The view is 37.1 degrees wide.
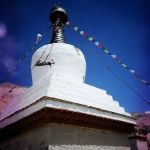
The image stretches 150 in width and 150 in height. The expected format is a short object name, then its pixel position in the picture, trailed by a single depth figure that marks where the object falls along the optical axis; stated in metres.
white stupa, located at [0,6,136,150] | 5.70
